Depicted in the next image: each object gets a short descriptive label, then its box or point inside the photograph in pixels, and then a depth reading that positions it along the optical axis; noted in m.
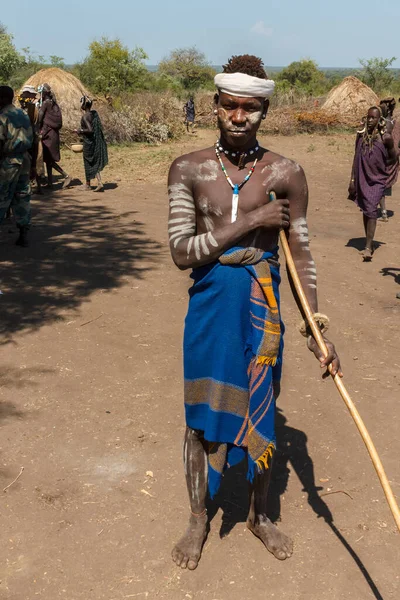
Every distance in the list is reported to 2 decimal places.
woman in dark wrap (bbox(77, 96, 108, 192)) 11.71
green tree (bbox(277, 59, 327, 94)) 60.69
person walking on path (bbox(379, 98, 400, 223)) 8.85
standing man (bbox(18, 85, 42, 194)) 10.31
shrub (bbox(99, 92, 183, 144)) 18.02
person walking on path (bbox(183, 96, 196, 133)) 21.23
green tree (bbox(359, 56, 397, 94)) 43.00
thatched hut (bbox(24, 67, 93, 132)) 18.80
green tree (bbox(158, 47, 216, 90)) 45.84
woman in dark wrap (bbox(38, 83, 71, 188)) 11.80
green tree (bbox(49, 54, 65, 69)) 48.90
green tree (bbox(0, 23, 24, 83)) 38.41
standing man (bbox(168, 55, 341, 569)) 2.66
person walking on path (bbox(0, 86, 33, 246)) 7.29
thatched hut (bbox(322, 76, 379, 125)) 23.80
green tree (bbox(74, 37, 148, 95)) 39.19
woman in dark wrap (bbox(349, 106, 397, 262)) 8.12
